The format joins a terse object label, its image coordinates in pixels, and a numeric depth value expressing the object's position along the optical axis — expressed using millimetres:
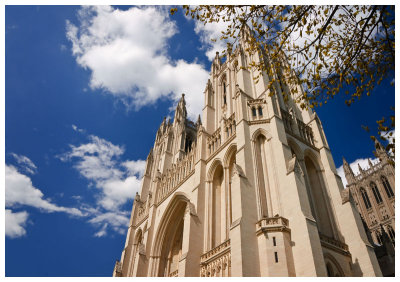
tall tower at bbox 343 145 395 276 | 52969
